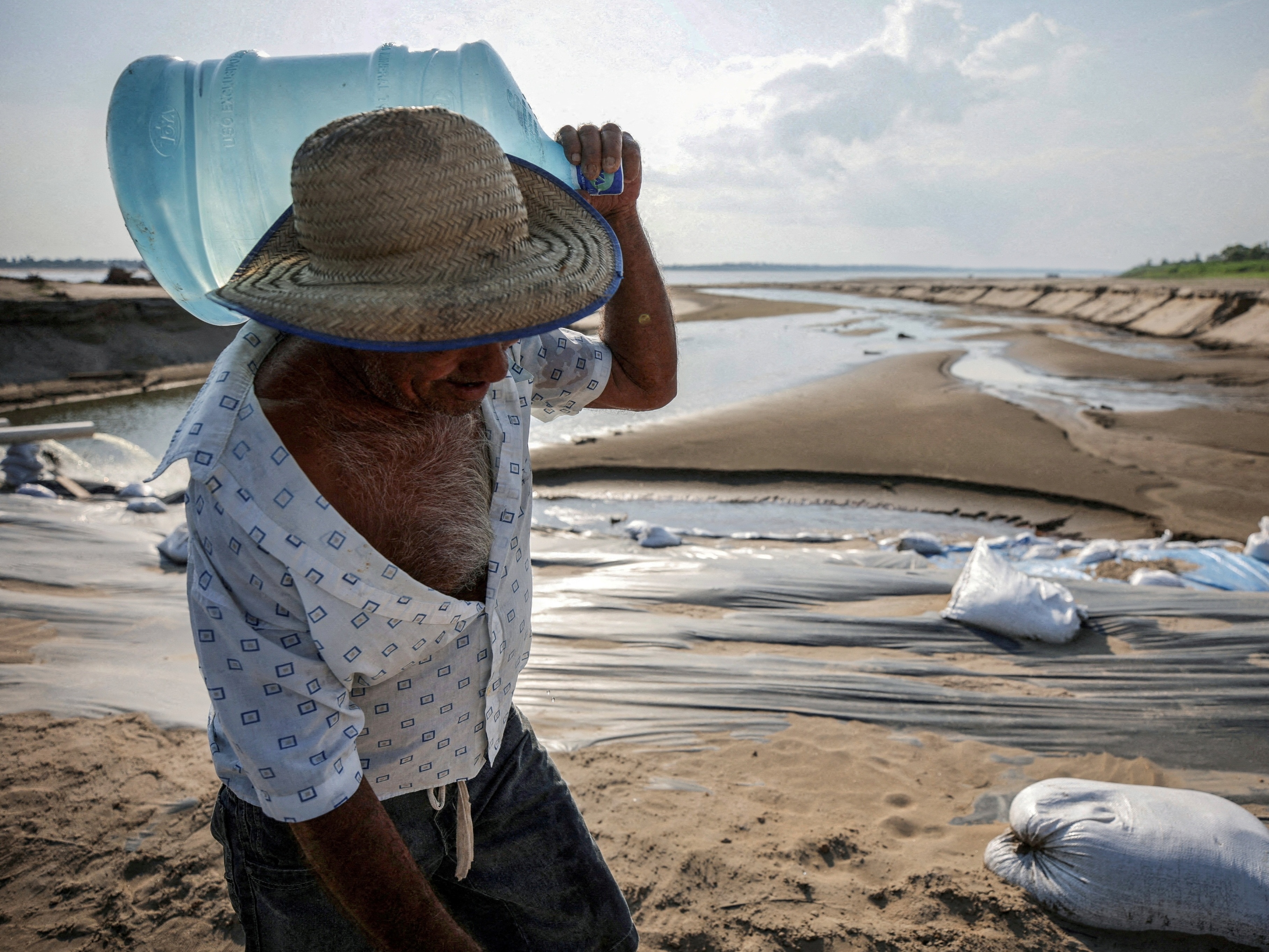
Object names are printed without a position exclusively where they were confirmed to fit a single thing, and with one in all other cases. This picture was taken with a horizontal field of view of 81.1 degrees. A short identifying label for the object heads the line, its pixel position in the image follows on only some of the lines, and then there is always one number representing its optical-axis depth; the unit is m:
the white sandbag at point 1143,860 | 1.84
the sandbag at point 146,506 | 5.55
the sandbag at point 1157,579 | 3.87
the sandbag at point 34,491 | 5.64
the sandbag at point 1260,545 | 4.15
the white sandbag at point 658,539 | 4.98
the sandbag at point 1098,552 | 4.54
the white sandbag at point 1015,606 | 3.16
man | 0.86
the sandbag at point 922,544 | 4.87
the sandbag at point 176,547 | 3.98
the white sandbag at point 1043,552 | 4.82
